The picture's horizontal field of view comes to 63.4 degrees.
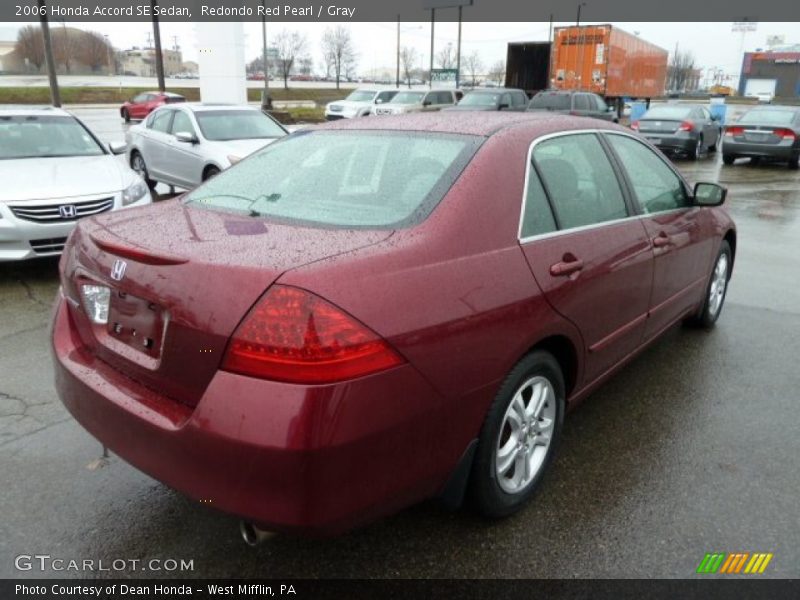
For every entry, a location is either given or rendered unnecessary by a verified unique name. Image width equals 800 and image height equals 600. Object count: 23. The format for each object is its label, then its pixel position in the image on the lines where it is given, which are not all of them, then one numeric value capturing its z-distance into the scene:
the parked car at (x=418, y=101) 24.84
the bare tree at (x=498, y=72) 88.71
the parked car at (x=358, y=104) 26.73
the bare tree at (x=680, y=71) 99.62
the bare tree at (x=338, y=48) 74.19
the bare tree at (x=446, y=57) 91.62
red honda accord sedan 1.85
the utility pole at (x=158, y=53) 24.28
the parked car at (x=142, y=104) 29.59
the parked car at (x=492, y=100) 21.25
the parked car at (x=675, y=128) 16.97
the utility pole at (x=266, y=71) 32.96
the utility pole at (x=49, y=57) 17.62
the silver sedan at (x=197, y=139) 9.25
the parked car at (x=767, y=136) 15.96
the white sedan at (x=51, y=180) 5.54
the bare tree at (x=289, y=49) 68.88
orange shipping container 25.83
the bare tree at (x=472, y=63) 94.39
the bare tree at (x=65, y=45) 76.25
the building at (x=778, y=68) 98.38
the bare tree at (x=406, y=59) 88.56
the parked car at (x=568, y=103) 20.11
